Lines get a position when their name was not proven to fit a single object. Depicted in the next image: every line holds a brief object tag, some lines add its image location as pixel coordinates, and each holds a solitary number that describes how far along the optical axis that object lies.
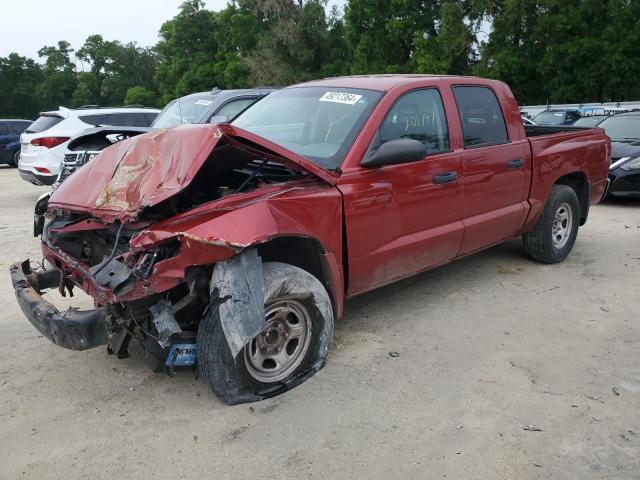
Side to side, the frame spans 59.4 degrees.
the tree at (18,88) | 53.28
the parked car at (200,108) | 7.40
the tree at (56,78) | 55.19
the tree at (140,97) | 52.88
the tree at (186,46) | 49.50
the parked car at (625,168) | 8.91
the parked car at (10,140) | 18.12
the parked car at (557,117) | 17.46
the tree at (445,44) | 30.27
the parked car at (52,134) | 9.98
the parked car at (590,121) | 11.54
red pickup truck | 2.97
